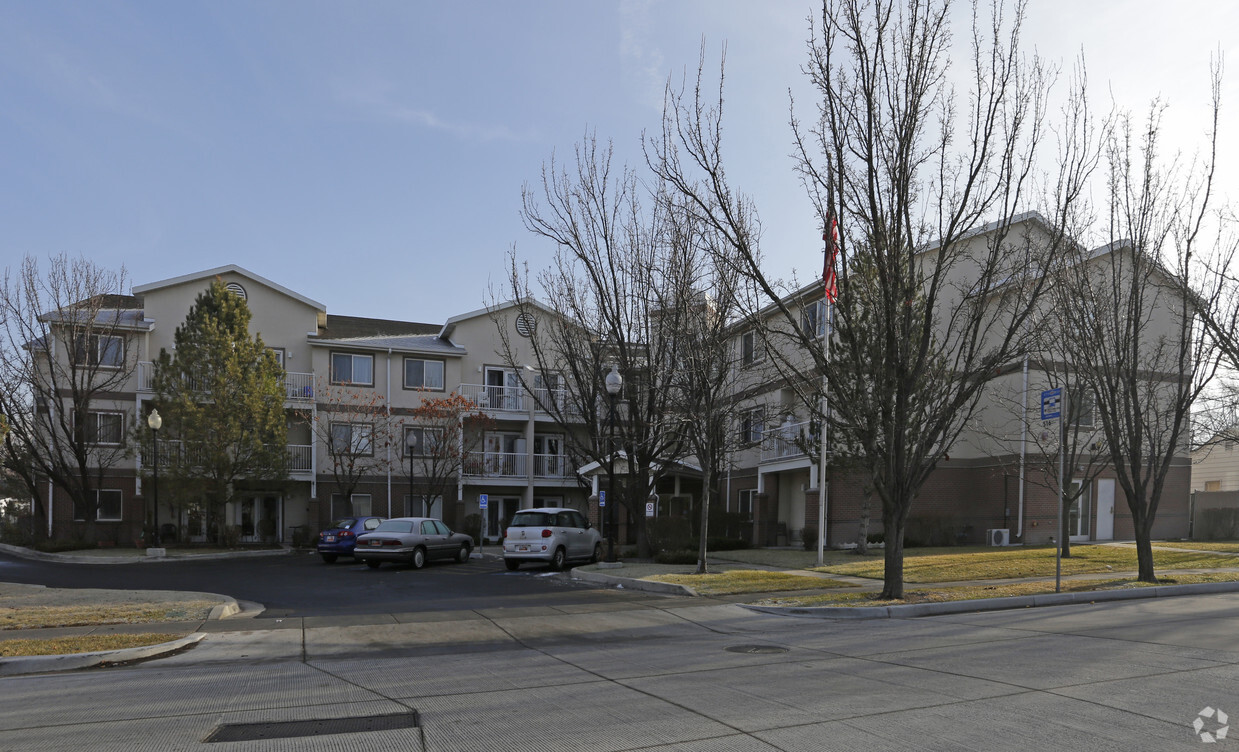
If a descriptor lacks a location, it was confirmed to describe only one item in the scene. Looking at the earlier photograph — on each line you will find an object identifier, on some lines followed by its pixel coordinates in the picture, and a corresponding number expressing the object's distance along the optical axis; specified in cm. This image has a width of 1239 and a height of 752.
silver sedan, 2462
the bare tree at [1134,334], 1719
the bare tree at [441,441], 3831
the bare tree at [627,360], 2361
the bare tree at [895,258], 1438
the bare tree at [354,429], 3816
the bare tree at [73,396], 3369
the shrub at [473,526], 3947
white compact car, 2352
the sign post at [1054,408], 1462
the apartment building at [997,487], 2867
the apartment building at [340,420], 3688
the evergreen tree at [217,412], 3309
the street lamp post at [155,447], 2977
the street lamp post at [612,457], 2030
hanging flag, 1508
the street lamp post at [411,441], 3466
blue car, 2836
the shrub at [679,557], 2369
